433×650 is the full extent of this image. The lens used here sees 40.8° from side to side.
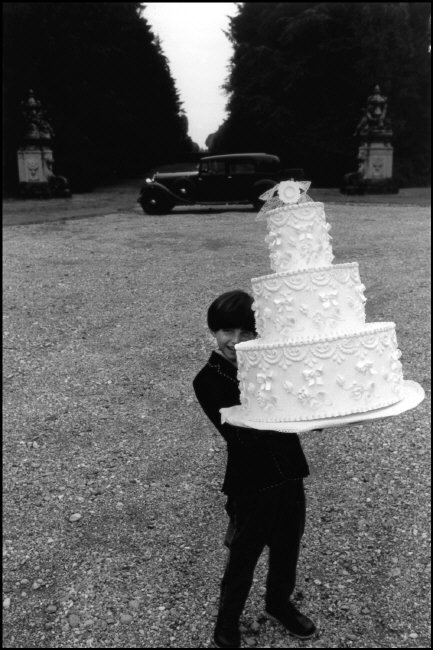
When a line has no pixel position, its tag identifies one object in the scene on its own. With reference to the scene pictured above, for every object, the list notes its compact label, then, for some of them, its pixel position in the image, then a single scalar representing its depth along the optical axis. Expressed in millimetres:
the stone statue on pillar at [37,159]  21906
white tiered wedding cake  2236
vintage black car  15203
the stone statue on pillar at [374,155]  21812
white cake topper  2371
